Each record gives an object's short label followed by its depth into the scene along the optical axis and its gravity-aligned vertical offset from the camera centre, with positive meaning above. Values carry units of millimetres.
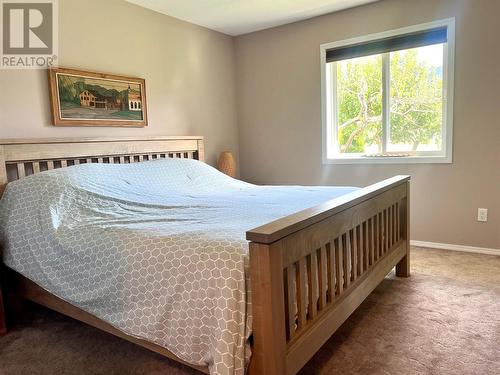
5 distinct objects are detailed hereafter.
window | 3131 +409
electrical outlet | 3023 -615
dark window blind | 3074 +845
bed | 1229 -445
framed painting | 2639 +394
